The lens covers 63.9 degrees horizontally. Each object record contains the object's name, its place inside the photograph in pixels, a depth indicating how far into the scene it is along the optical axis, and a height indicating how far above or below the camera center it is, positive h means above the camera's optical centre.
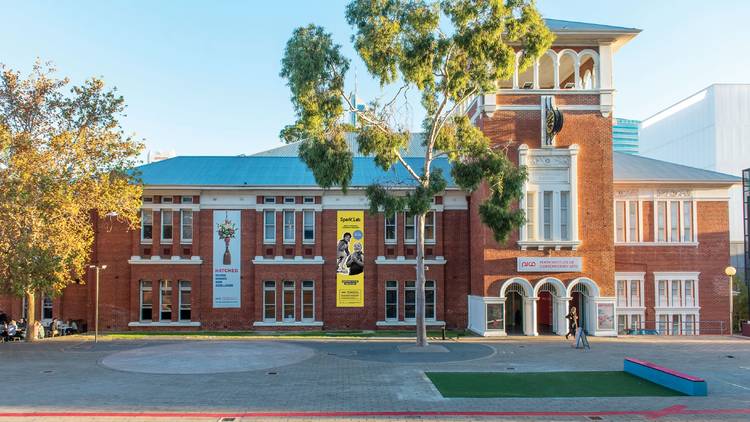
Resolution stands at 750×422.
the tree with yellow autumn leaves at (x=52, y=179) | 25.98 +2.75
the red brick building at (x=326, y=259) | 35.59 -1.20
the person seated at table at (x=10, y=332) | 30.48 -4.69
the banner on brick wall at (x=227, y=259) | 35.75 -1.19
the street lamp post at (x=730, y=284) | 32.28 -2.58
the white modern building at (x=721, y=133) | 93.81 +17.03
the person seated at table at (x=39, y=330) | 30.74 -4.65
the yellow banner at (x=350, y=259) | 35.91 -1.21
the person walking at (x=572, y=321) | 28.86 -4.01
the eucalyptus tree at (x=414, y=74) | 24.98 +7.01
